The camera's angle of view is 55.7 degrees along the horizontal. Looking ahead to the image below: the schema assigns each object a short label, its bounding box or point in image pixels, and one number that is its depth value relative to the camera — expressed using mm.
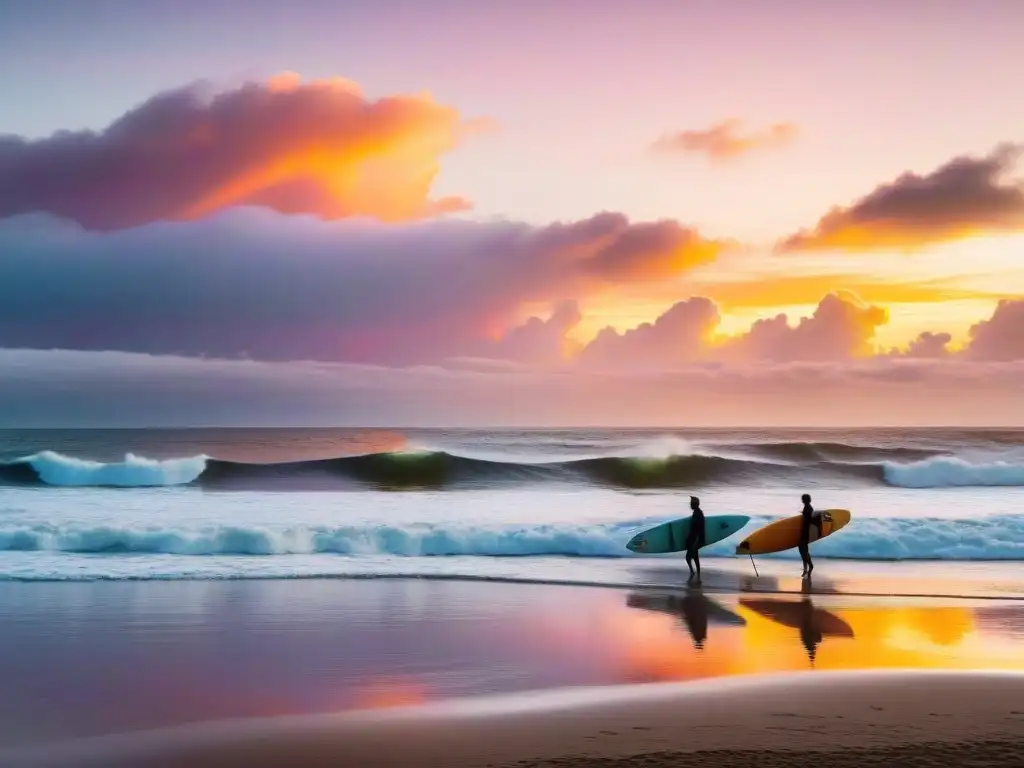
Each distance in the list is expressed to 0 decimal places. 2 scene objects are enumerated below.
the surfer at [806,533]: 16500
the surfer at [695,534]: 16477
